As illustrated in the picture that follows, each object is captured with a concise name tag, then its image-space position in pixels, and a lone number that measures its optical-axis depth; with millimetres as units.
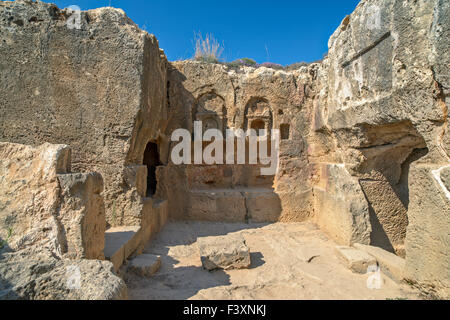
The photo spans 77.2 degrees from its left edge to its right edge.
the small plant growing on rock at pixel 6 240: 1937
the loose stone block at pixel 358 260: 3293
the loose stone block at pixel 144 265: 2982
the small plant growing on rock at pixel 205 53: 8836
